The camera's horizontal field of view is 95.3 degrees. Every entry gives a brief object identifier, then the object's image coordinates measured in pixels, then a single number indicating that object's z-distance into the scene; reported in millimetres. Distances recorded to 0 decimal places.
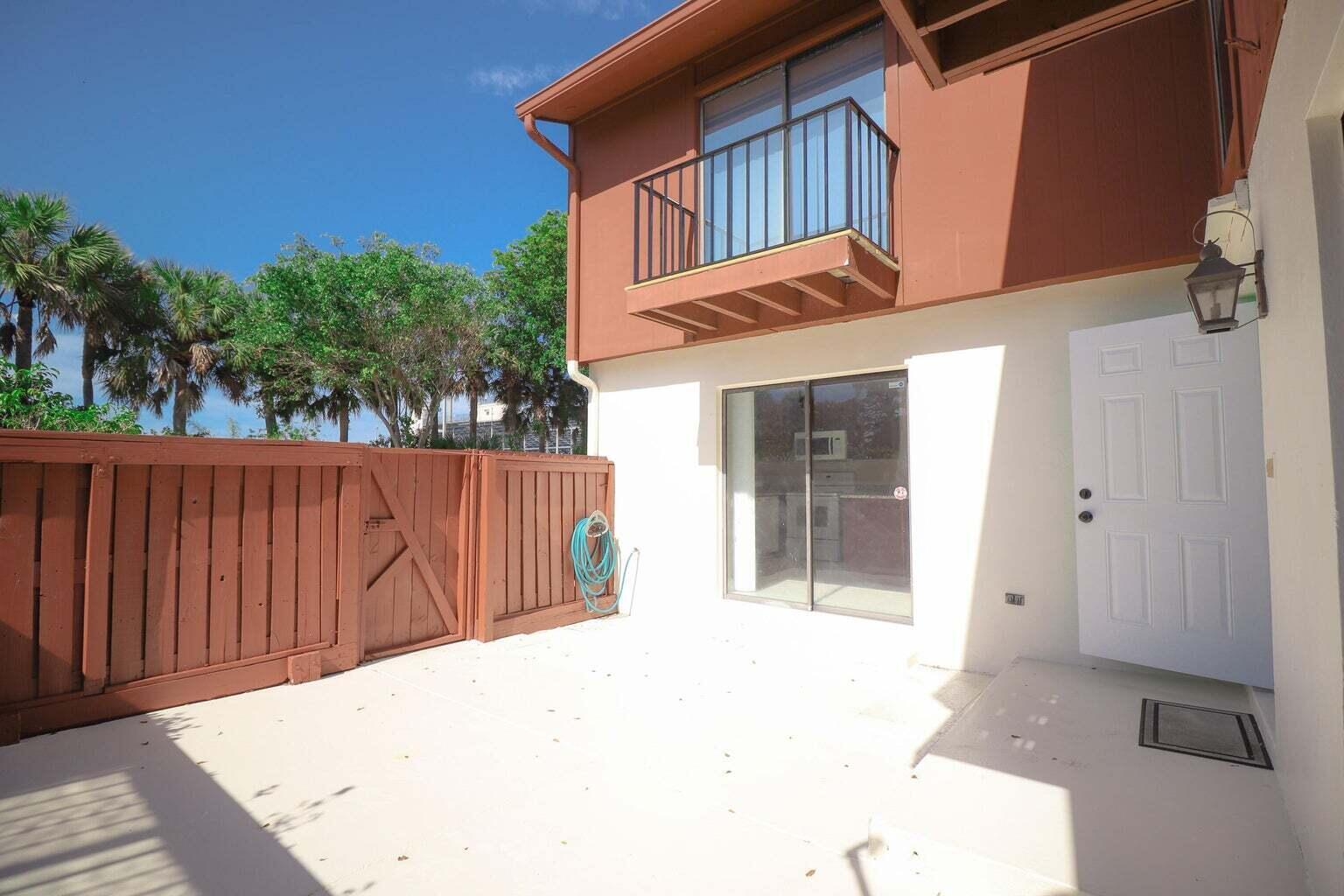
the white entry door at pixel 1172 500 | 3098
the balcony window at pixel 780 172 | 4516
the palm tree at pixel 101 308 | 12977
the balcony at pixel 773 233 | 4188
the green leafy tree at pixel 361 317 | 13469
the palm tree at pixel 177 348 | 14930
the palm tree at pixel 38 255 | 11812
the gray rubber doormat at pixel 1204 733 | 2500
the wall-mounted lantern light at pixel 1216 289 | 2250
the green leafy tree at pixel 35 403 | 7059
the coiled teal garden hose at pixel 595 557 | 5844
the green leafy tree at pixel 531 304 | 15641
